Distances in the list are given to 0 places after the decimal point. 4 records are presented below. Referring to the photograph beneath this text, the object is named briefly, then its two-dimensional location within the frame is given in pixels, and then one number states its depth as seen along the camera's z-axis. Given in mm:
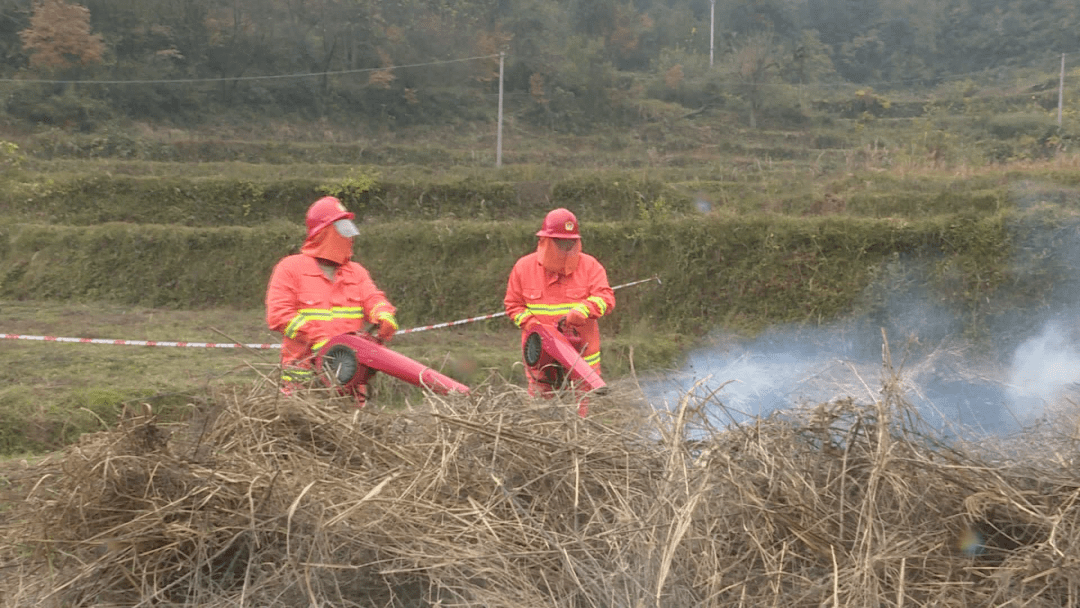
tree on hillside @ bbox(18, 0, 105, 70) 29578
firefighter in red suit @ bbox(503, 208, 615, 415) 6223
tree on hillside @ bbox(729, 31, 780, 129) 38719
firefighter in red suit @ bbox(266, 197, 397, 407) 5539
